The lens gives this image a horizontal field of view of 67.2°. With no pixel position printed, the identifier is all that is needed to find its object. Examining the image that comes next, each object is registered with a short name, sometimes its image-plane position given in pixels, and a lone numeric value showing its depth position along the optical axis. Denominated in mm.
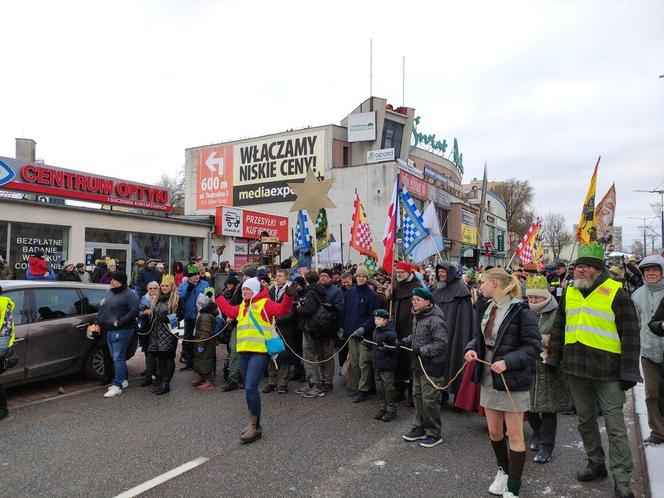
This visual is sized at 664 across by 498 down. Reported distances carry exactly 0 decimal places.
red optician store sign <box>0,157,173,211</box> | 16406
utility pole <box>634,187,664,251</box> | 41306
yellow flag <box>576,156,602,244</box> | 9536
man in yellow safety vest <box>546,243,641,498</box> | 3996
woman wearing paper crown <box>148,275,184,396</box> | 7340
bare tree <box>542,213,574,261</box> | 81438
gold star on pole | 11383
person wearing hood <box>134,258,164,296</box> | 11586
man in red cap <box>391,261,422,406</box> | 6793
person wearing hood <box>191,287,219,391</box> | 7719
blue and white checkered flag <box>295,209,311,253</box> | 15069
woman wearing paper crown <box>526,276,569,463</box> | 4879
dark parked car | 6660
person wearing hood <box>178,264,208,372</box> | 8562
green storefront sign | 42812
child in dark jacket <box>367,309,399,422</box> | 6090
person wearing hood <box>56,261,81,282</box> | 12312
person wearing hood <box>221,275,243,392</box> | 7559
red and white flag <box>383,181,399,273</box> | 8688
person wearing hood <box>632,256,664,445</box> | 4992
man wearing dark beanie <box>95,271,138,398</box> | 7199
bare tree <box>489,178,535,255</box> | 79125
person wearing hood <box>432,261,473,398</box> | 6434
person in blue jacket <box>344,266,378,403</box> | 7043
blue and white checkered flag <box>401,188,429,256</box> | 10336
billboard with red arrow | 38938
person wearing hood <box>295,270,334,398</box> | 7465
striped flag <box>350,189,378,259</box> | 13070
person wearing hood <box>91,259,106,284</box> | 12844
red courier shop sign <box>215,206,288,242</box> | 22375
